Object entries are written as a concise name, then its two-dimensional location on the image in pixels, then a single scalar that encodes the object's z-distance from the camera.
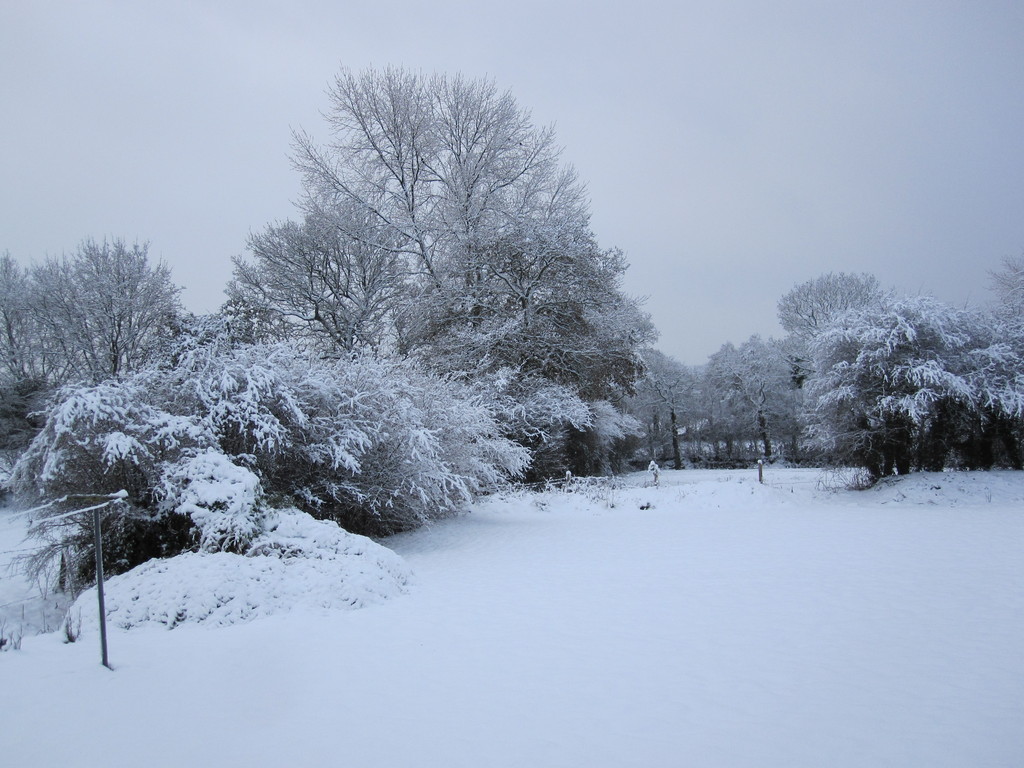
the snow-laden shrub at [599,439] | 18.73
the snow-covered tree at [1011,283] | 18.53
